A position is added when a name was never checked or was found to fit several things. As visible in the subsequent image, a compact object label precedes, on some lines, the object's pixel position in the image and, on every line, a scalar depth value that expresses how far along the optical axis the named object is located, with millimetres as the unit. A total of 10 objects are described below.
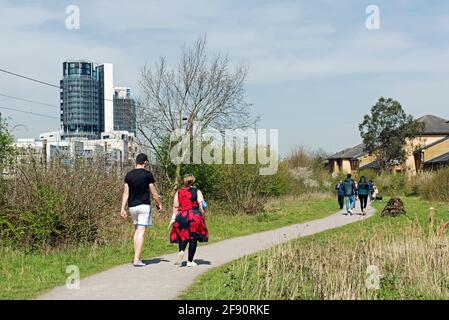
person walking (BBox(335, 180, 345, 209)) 30509
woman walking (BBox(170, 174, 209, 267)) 10828
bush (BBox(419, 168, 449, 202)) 39834
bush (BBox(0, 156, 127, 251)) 13375
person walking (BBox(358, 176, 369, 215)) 26641
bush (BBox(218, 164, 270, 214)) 27469
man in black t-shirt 10805
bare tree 30359
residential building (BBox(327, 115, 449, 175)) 73000
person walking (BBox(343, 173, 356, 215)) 27031
